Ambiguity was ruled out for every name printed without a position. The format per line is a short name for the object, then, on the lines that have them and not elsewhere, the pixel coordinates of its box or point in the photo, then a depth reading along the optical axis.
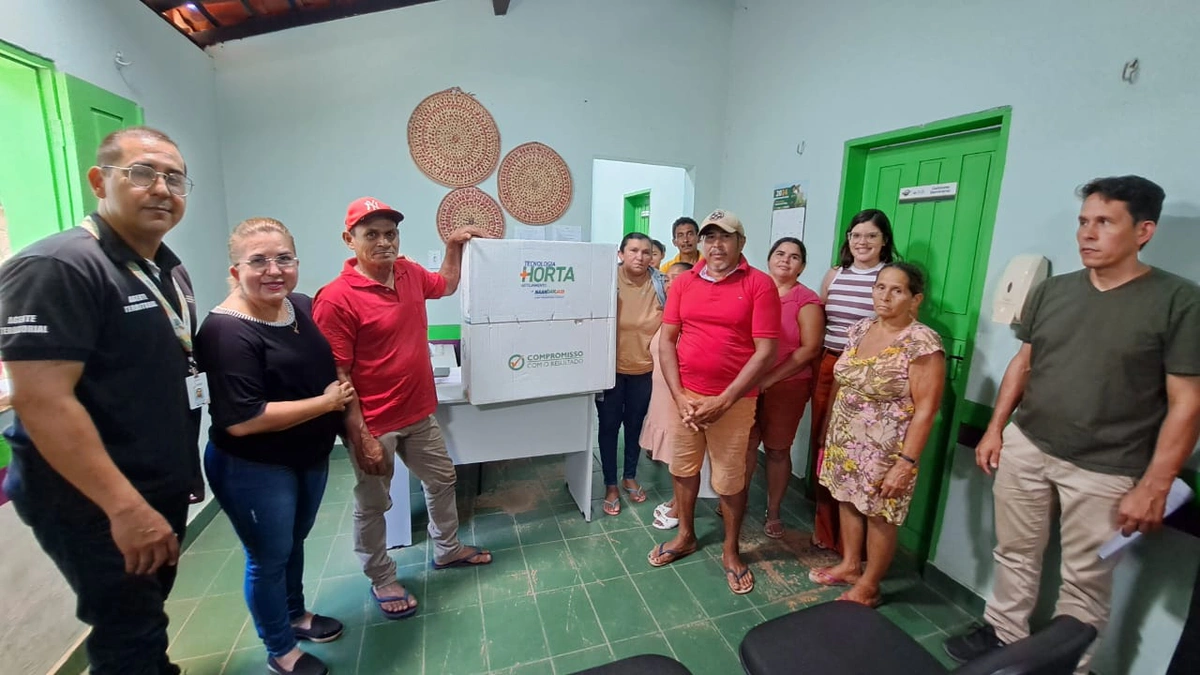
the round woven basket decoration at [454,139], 3.12
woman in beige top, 2.48
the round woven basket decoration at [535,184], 3.32
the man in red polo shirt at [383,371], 1.65
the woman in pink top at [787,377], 2.28
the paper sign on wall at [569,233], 3.50
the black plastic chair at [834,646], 1.11
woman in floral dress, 1.74
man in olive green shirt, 1.31
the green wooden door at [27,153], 1.57
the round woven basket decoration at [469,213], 3.24
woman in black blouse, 1.29
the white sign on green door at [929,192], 2.14
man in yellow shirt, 3.05
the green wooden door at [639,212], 5.04
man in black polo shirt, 0.91
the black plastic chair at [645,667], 1.01
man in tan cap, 1.90
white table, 2.27
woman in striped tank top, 2.14
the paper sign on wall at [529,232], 3.41
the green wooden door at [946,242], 2.00
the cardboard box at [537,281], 2.04
